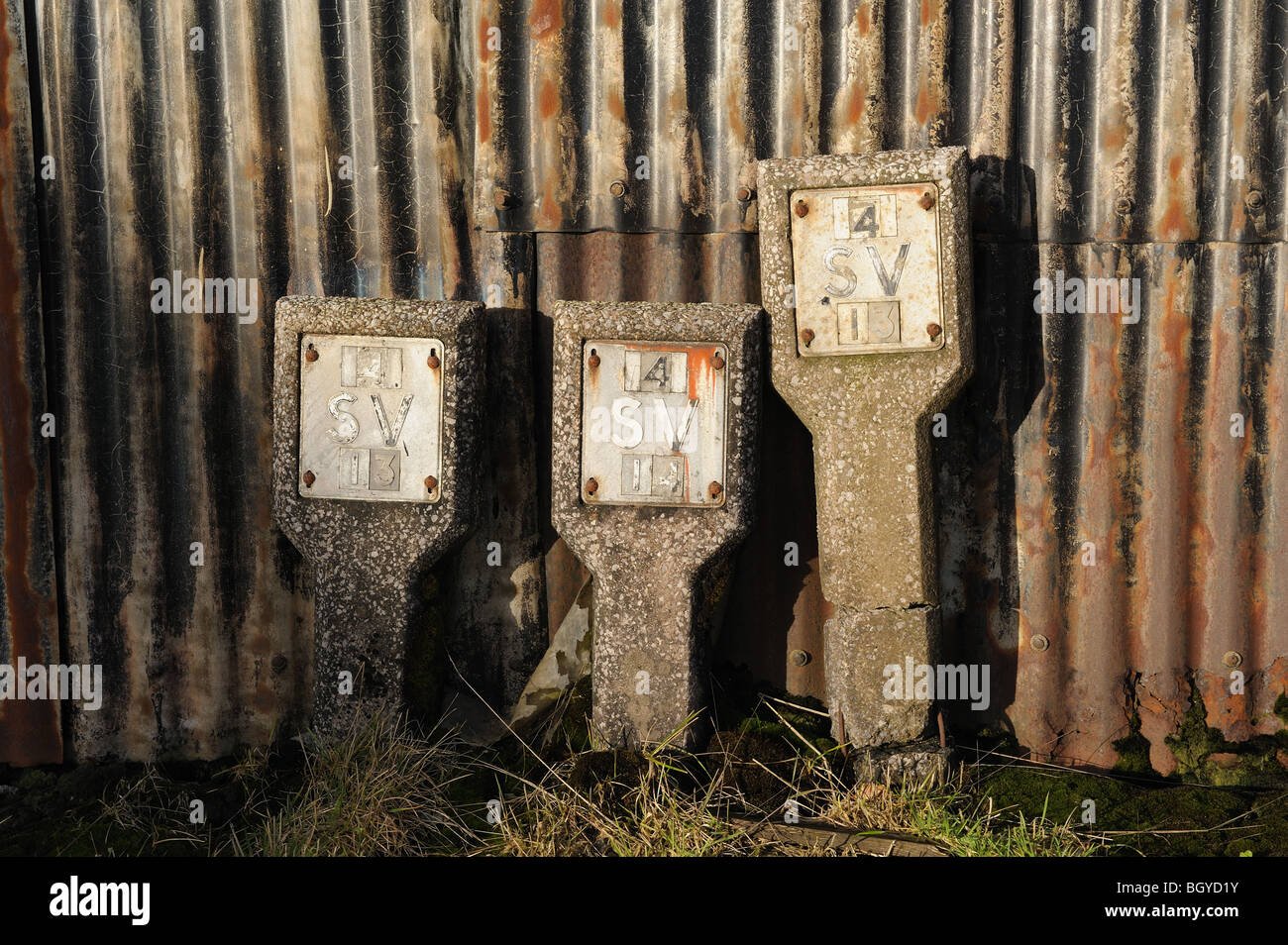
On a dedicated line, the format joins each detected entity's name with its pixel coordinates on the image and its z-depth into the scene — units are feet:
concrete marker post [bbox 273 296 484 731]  9.73
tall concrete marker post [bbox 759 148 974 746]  9.36
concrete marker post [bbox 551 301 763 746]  9.50
